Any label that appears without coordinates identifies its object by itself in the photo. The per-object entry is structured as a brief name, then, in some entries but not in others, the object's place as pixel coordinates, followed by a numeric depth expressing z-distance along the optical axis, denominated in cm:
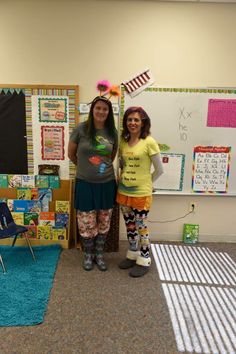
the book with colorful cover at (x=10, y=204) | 298
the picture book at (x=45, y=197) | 297
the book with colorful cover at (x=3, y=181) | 296
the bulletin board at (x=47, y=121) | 282
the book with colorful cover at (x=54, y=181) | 295
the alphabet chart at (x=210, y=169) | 296
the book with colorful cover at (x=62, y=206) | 296
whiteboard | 286
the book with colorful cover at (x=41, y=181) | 295
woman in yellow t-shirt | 231
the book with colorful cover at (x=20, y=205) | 299
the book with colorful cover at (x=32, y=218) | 298
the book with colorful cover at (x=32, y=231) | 297
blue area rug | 189
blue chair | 253
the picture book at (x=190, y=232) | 311
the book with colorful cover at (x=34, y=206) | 298
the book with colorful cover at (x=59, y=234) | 296
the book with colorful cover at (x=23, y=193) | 297
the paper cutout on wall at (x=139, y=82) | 283
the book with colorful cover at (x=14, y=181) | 296
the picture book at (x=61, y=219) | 297
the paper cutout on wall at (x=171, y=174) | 297
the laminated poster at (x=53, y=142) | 288
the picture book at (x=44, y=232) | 296
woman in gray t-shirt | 233
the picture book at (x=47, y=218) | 298
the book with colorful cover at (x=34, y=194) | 297
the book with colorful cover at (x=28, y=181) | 296
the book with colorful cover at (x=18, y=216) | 299
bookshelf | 295
